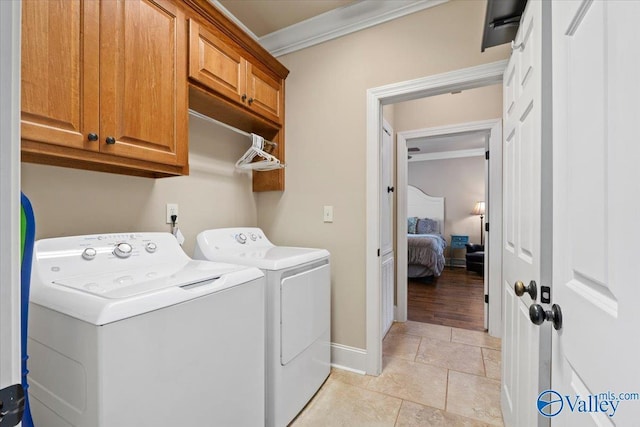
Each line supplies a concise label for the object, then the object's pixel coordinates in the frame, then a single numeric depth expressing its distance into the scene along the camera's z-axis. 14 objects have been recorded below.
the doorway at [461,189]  2.76
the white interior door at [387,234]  2.71
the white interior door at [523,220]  0.94
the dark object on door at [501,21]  1.20
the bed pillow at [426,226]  6.30
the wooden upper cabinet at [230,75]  1.55
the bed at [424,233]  4.66
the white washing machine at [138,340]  0.80
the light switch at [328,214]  2.20
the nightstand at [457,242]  6.09
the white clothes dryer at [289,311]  1.48
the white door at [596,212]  0.43
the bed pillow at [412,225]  6.35
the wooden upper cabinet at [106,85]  0.99
